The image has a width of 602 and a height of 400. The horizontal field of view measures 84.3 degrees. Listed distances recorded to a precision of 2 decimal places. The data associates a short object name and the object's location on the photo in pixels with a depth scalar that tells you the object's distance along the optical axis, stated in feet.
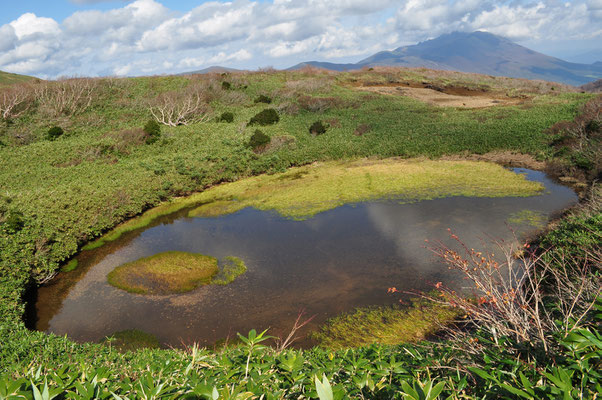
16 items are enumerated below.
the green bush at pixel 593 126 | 71.31
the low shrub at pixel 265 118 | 105.91
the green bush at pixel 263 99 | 134.00
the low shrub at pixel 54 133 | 94.72
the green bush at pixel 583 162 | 60.43
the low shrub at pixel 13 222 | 40.75
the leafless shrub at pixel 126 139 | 85.71
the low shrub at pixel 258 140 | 86.12
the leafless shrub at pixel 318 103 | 121.90
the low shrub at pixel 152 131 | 90.07
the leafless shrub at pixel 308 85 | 148.38
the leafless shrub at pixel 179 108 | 109.20
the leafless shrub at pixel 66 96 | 111.24
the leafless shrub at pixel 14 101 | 99.32
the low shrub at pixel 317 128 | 98.58
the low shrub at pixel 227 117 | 111.14
